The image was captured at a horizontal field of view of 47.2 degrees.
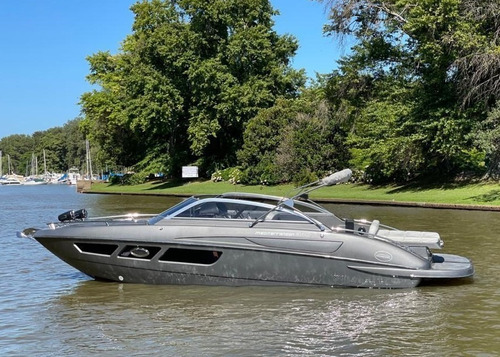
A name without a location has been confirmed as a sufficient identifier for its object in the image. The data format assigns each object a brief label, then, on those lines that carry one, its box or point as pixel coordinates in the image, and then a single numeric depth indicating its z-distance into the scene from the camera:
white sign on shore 51.69
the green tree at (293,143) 40.59
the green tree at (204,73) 50.72
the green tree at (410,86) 26.88
